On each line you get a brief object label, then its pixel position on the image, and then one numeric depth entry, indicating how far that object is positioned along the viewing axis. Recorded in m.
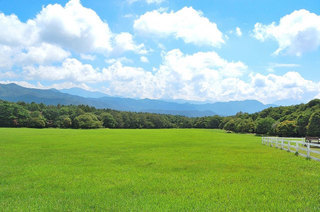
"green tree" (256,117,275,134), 79.81
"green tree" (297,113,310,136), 60.95
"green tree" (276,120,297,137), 64.44
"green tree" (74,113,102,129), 109.88
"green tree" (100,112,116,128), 129.00
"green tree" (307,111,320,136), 48.01
